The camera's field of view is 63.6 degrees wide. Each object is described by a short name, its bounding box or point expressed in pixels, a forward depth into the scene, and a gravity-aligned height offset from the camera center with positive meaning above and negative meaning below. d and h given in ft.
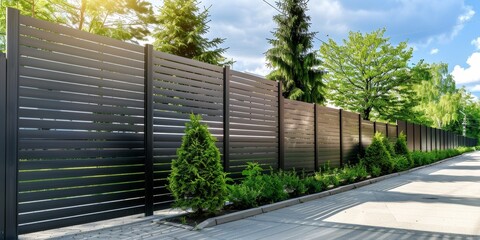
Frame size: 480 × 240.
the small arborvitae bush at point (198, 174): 20.54 -2.31
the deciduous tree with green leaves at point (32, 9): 58.90 +19.67
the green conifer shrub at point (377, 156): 48.98 -3.11
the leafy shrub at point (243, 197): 23.79 -4.04
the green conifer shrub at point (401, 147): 63.67 -2.65
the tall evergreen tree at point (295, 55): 83.25 +16.68
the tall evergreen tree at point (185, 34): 77.15 +19.82
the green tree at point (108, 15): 66.18 +21.03
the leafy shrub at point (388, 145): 53.16 -1.95
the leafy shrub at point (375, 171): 45.83 -4.71
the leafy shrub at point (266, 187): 25.49 -3.69
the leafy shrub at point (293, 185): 29.30 -4.12
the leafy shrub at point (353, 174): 38.37 -4.39
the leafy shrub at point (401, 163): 53.39 -4.55
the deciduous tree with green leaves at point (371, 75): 105.40 +15.50
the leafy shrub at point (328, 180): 33.42 -4.33
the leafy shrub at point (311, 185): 31.19 -4.34
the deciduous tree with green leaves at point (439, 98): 193.49 +16.91
